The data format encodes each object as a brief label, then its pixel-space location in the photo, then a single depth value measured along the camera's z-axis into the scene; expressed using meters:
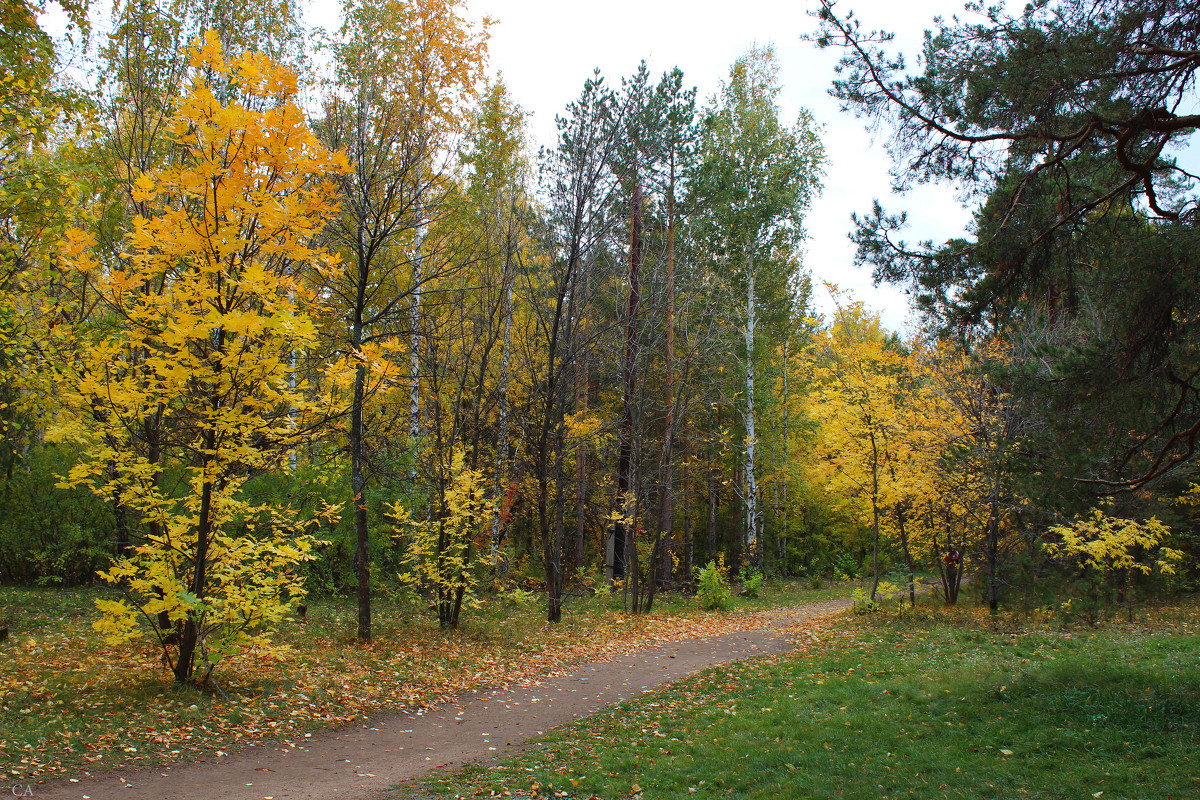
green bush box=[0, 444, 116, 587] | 11.23
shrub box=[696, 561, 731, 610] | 15.27
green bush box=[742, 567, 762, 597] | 18.20
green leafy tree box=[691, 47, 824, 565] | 19.95
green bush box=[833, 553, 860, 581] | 23.42
